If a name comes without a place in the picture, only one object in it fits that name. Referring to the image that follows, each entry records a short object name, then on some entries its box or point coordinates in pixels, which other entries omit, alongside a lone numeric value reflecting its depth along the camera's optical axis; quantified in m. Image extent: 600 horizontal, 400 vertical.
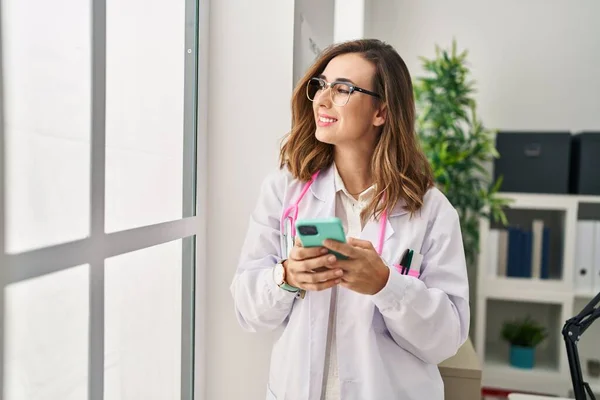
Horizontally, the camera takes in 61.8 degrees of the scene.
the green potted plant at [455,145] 2.89
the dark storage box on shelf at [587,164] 2.86
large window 0.63
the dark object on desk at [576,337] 1.41
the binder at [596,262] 2.92
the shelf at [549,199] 2.89
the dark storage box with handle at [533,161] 2.95
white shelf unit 2.91
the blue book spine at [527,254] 3.01
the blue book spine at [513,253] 3.03
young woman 1.09
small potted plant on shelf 3.04
